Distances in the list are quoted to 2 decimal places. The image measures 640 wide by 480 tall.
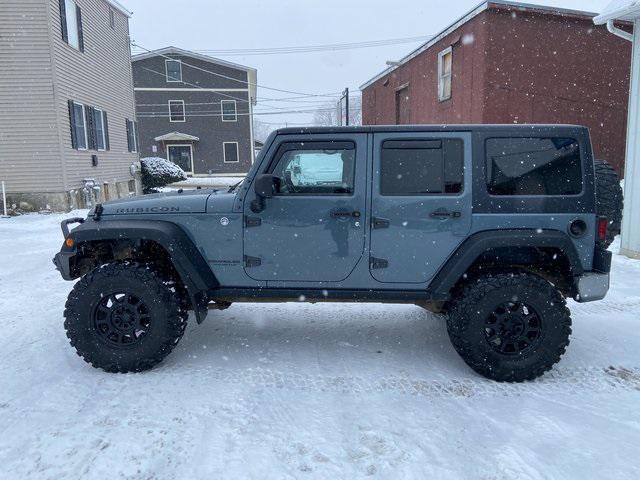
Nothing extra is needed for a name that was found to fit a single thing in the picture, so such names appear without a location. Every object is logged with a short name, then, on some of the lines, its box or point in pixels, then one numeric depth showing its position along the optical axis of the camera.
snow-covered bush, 20.34
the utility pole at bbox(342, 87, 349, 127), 29.26
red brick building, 12.32
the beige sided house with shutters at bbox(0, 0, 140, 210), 12.27
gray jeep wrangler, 3.21
